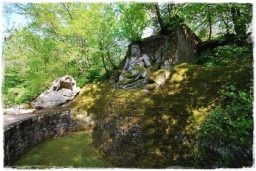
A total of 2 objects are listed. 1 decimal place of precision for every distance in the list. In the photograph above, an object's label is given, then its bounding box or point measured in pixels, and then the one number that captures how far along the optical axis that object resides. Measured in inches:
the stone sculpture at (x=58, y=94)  339.6
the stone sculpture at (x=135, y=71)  259.4
